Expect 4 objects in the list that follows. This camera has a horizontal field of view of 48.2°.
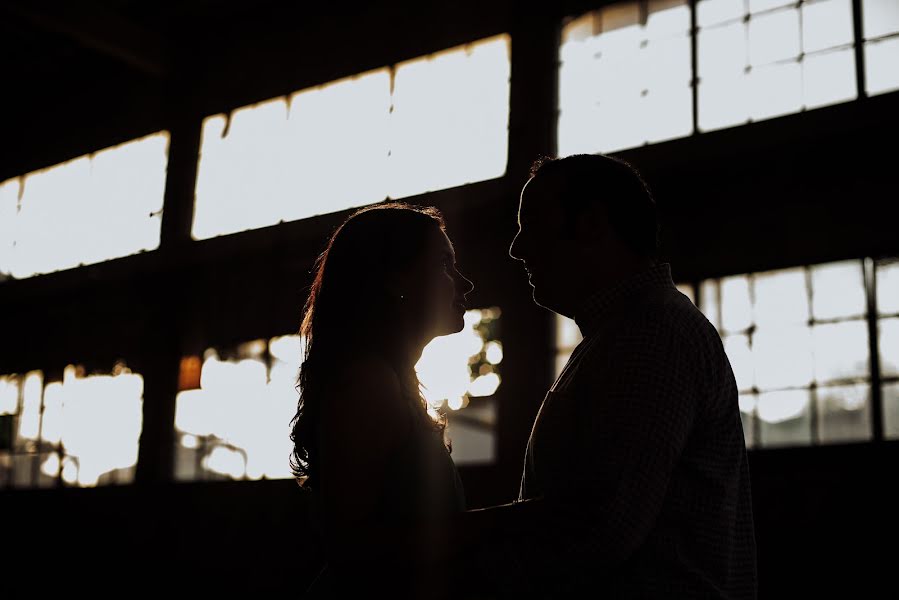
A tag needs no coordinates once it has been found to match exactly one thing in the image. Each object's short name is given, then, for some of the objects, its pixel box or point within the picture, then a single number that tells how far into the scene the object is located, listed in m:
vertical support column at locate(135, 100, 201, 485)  10.95
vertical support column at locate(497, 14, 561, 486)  8.10
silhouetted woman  1.75
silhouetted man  1.59
